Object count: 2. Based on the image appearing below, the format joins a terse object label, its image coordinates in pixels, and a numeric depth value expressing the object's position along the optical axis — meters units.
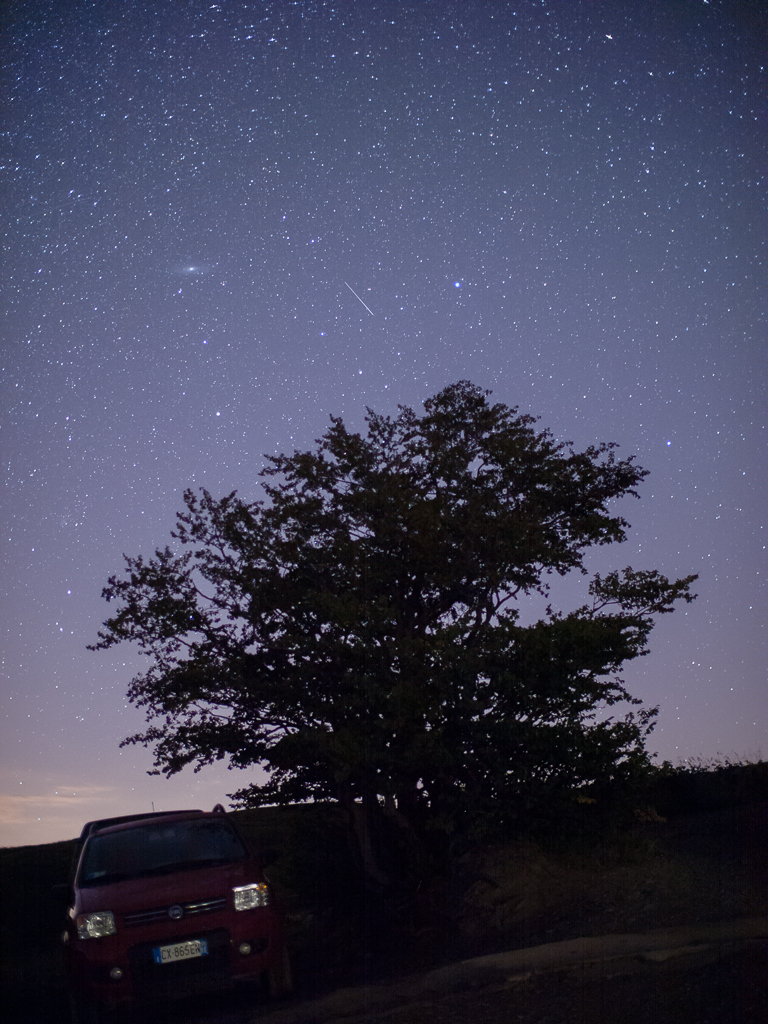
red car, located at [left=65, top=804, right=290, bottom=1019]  7.47
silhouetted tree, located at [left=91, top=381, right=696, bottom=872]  10.53
